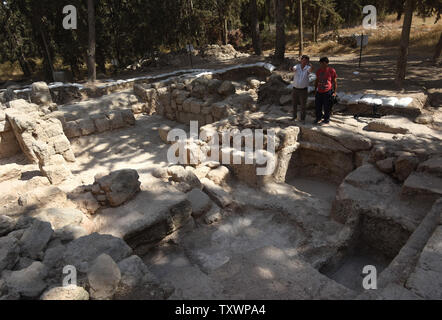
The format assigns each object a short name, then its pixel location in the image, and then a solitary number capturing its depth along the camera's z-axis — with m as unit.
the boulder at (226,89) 9.29
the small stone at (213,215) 4.87
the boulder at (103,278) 2.58
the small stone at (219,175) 6.04
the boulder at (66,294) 2.42
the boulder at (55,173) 6.34
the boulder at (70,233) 3.58
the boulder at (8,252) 2.84
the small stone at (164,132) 8.87
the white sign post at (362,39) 11.36
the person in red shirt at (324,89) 6.32
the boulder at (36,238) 3.15
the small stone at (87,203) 4.57
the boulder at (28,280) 2.51
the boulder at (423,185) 4.29
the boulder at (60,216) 4.06
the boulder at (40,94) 10.32
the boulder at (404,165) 4.90
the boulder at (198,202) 4.84
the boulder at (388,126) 6.07
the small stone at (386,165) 5.09
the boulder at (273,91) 8.59
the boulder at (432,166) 4.59
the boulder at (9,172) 6.69
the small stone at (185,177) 5.40
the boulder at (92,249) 3.14
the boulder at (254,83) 11.48
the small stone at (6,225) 3.38
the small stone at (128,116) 9.85
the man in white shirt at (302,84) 6.47
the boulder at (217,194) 5.24
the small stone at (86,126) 9.11
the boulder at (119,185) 4.56
